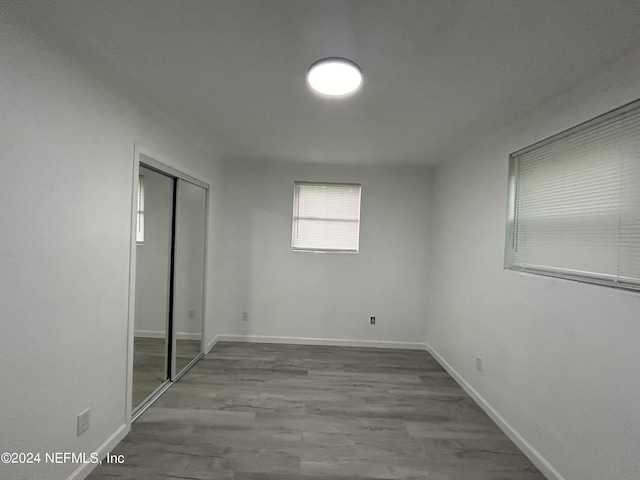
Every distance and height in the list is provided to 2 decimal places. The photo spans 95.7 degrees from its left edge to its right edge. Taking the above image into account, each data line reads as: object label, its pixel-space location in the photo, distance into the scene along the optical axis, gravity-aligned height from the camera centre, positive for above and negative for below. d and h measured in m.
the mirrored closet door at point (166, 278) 2.38 -0.45
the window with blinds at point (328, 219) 4.17 +0.27
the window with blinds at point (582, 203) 1.55 +0.28
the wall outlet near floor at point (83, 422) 1.69 -1.15
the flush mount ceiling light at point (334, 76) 1.61 +0.95
